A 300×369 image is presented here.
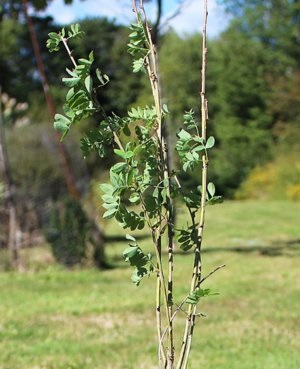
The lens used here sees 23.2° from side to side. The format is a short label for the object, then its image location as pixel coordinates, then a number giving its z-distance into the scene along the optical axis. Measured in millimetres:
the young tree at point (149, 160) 2307
